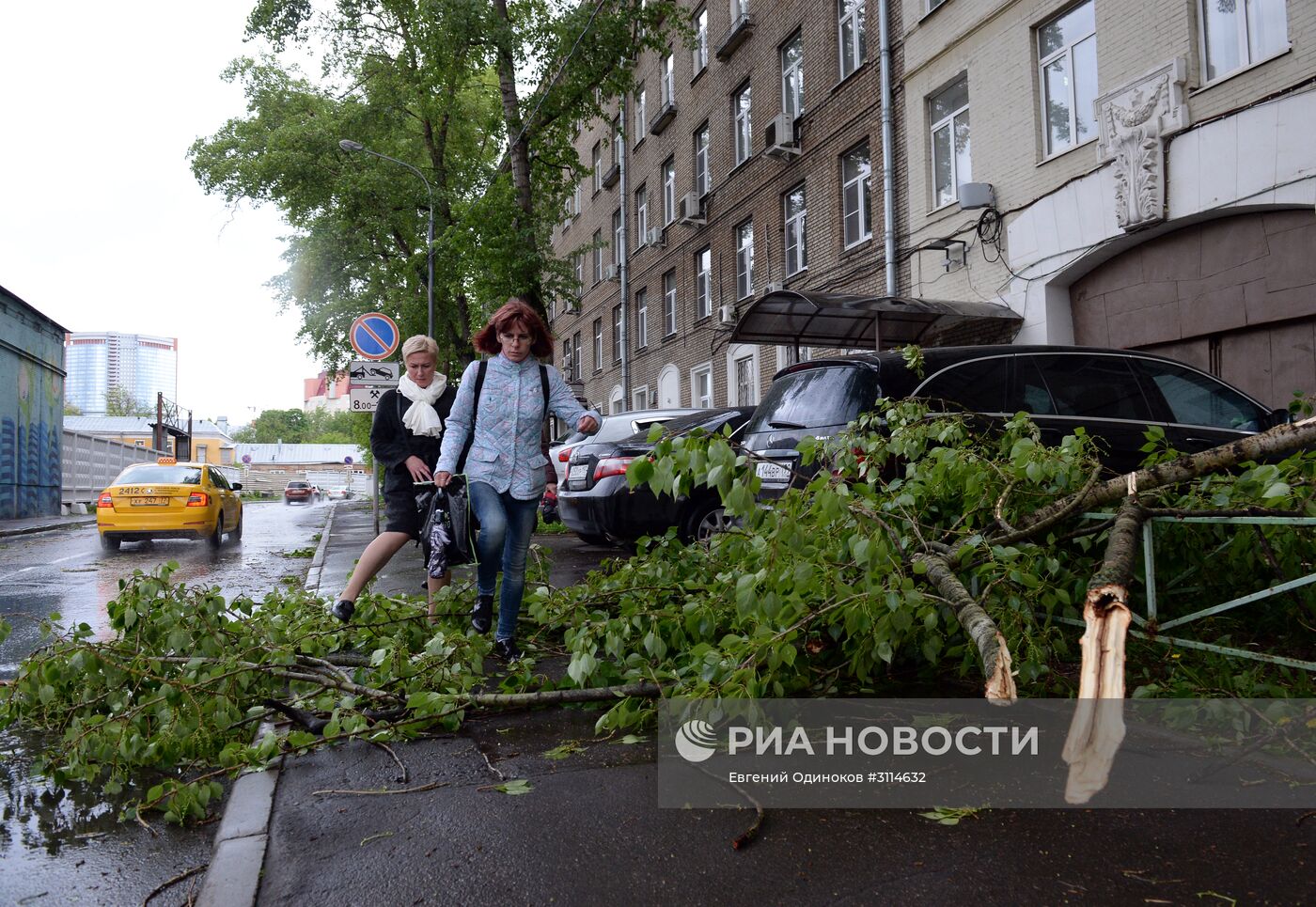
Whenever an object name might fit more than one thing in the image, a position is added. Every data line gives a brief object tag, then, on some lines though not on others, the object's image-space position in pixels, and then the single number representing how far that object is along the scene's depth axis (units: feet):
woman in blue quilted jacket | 15.97
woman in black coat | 18.47
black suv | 19.61
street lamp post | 69.82
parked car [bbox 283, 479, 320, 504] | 213.25
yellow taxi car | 48.65
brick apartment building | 56.70
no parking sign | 42.45
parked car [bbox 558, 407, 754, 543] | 28.02
